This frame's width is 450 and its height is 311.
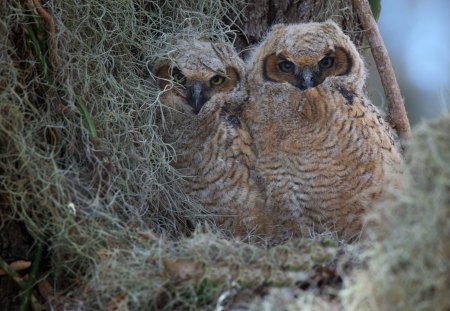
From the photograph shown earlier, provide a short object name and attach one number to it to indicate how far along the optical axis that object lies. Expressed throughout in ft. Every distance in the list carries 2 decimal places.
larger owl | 21.35
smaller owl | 21.42
